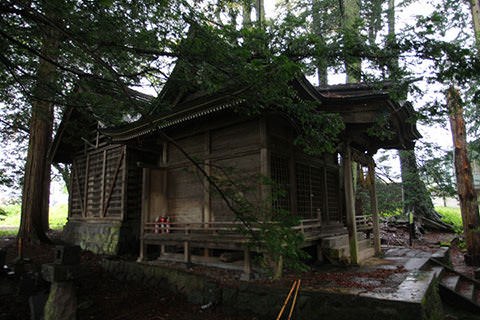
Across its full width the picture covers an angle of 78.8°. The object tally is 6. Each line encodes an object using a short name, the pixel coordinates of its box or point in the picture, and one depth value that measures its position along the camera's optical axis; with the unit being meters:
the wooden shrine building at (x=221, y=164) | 7.23
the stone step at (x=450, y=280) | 6.72
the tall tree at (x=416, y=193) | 12.70
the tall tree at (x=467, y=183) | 9.88
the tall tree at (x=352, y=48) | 5.26
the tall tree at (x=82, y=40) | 3.94
